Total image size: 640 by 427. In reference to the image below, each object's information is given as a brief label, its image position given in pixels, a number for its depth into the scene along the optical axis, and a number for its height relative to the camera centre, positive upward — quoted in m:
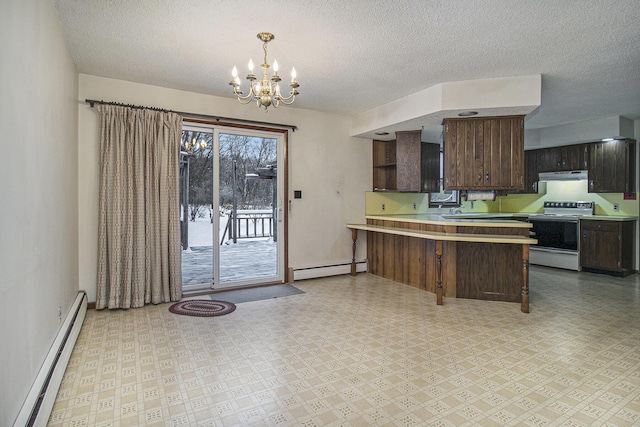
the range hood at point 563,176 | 6.18 +0.62
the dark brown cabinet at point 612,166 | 5.70 +0.73
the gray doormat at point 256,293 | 4.35 -1.13
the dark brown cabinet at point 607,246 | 5.55 -0.63
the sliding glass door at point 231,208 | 4.56 +0.01
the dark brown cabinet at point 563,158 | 6.14 +0.95
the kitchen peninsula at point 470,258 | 4.06 -0.64
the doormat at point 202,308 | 3.72 -1.13
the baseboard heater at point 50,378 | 1.66 -0.99
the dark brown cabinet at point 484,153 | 4.28 +0.71
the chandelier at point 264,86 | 2.63 +1.01
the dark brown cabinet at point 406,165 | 5.43 +0.75
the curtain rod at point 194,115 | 3.79 +1.20
